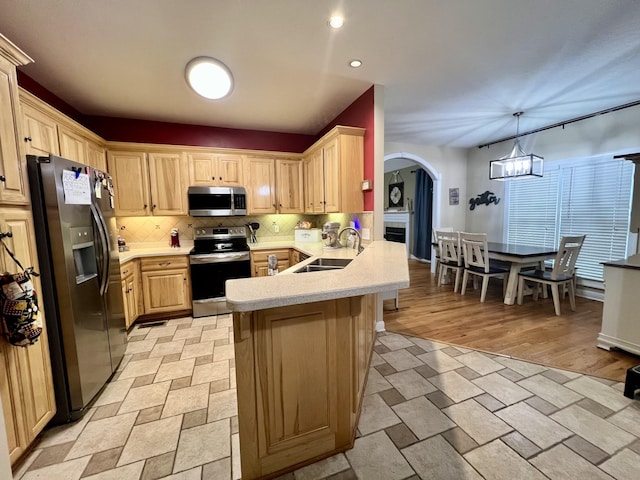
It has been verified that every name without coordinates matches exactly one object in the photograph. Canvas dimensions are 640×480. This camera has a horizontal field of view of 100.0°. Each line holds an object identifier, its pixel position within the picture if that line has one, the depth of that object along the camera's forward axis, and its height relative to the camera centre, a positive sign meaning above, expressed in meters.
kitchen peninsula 1.19 -0.71
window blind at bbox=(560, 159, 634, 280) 3.65 -0.01
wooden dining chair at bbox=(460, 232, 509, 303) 3.82 -0.74
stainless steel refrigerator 1.58 -0.38
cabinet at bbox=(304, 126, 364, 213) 2.97 +0.50
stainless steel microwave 3.55 +0.19
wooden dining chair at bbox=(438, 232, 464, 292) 4.29 -0.72
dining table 3.58 -0.67
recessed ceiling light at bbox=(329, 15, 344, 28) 1.82 +1.32
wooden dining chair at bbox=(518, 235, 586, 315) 3.36 -0.86
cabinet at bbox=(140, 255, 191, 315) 3.21 -0.82
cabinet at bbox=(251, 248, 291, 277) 3.68 -0.63
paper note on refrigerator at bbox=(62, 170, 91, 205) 1.68 +0.20
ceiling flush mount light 2.38 +1.30
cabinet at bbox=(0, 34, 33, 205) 1.34 +0.45
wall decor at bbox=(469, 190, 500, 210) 5.26 +0.21
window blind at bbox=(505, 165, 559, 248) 4.44 -0.02
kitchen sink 2.27 -0.45
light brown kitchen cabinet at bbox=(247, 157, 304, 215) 3.89 +0.42
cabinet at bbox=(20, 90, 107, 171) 2.05 +0.76
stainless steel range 3.37 -0.71
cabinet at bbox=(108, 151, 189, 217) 3.36 +0.44
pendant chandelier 3.54 +0.60
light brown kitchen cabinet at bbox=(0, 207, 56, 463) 1.32 -0.82
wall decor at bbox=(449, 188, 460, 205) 5.61 +0.30
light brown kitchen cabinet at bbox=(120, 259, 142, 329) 2.84 -0.81
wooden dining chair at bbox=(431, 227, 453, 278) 4.67 -0.56
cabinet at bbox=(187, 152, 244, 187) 3.62 +0.62
